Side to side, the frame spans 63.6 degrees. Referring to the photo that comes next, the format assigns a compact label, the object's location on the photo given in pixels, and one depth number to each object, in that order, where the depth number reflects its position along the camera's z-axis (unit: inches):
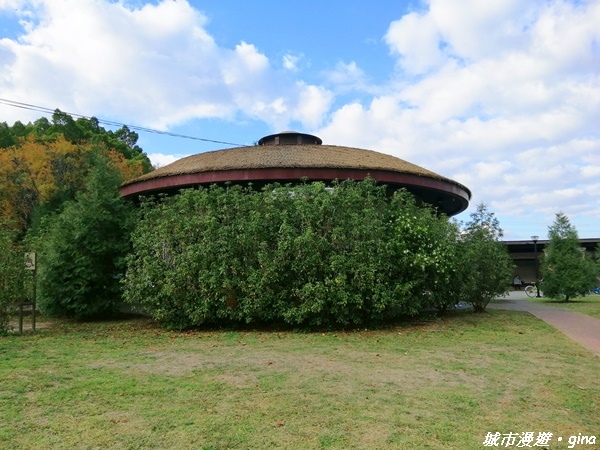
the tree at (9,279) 361.1
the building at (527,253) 1318.0
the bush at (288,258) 369.7
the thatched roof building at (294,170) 487.8
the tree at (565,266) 720.3
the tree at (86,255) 455.2
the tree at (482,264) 454.3
